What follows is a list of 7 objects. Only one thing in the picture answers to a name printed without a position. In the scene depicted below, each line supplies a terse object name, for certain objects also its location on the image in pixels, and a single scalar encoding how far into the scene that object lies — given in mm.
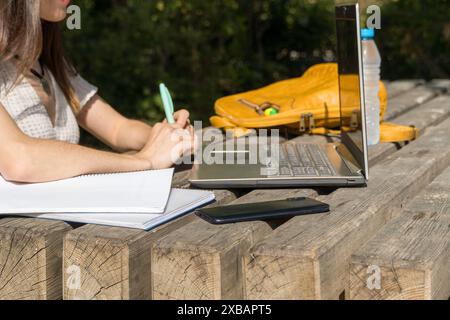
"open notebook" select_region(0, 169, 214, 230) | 2311
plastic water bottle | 2880
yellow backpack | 2951
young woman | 2461
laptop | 2495
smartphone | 2312
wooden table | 2188
